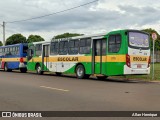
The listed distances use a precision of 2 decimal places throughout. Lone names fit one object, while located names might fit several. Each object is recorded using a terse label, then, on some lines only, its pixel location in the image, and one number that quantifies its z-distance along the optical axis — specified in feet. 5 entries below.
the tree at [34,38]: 206.58
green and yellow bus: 45.73
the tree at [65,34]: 212.62
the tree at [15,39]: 200.41
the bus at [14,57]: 78.01
